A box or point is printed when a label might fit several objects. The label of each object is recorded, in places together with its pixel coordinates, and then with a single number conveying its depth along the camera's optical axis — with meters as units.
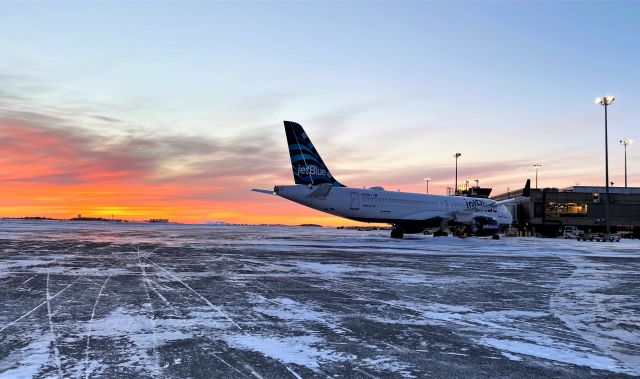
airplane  35.97
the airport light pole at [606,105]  44.09
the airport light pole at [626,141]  65.41
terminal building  65.88
